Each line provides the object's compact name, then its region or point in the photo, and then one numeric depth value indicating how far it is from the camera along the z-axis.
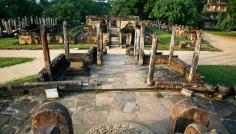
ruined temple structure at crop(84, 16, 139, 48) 17.50
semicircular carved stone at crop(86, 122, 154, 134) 4.51
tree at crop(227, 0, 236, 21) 22.40
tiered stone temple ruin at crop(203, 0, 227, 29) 40.38
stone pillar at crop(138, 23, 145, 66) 9.55
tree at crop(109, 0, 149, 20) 40.37
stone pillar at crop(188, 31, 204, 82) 7.18
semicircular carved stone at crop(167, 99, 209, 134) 3.67
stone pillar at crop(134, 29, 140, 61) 11.04
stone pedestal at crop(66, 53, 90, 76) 8.39
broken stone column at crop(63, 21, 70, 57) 9.65
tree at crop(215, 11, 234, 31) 24.00
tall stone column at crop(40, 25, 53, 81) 7.01
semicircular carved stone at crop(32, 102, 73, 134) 3.50
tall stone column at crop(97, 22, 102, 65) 9.86
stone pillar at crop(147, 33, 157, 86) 7.34
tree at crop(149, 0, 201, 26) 27.25
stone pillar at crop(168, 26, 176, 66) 9.59
